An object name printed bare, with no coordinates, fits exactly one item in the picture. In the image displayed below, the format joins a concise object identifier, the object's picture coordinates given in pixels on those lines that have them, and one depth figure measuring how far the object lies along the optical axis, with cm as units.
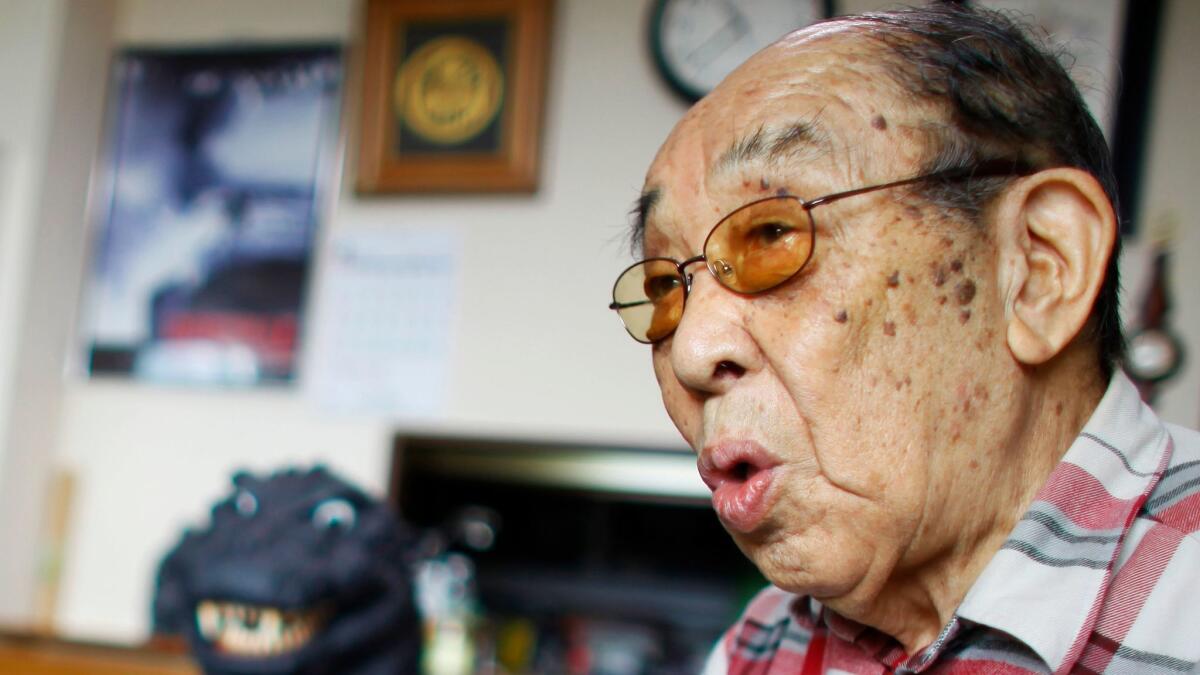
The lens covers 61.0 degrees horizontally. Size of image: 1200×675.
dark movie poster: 217
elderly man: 57
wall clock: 183
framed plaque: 199
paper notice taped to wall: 204
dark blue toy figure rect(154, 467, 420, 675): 137
